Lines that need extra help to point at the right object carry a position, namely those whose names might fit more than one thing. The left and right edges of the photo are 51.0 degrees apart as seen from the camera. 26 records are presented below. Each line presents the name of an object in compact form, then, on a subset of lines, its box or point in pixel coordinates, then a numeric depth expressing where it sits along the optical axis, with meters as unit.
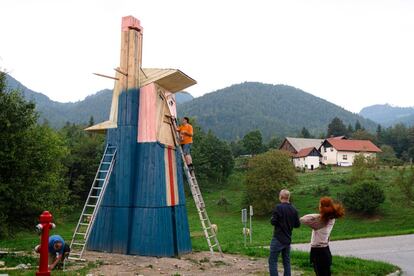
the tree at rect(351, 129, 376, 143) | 106.62
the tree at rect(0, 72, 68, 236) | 13.59
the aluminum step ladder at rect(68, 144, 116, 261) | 13.16
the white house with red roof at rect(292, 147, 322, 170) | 84.19
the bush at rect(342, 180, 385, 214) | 40.56
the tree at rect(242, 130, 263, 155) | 89.31
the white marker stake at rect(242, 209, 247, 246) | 18.98
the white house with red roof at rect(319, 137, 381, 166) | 84.44
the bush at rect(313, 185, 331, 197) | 50.38
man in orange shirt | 14.95
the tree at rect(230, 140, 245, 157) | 102.41
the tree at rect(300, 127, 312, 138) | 122.25
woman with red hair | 8.04
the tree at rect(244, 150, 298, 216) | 44.69
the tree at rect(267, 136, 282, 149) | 100.56
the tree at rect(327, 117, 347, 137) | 120.25
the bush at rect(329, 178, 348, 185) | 56.16
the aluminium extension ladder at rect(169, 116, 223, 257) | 13.93
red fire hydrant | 7.38
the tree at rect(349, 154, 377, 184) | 48.75
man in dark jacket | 8.90
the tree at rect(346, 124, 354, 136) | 121.31
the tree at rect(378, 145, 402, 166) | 72.06
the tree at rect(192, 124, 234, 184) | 64.75
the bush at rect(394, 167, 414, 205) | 38.00
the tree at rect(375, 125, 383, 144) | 107.37
